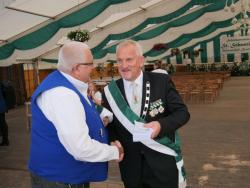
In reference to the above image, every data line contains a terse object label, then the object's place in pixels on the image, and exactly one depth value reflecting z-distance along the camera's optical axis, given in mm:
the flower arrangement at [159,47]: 17539
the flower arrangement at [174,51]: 25375
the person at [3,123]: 6995
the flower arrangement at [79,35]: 9586
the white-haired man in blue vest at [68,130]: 1862
